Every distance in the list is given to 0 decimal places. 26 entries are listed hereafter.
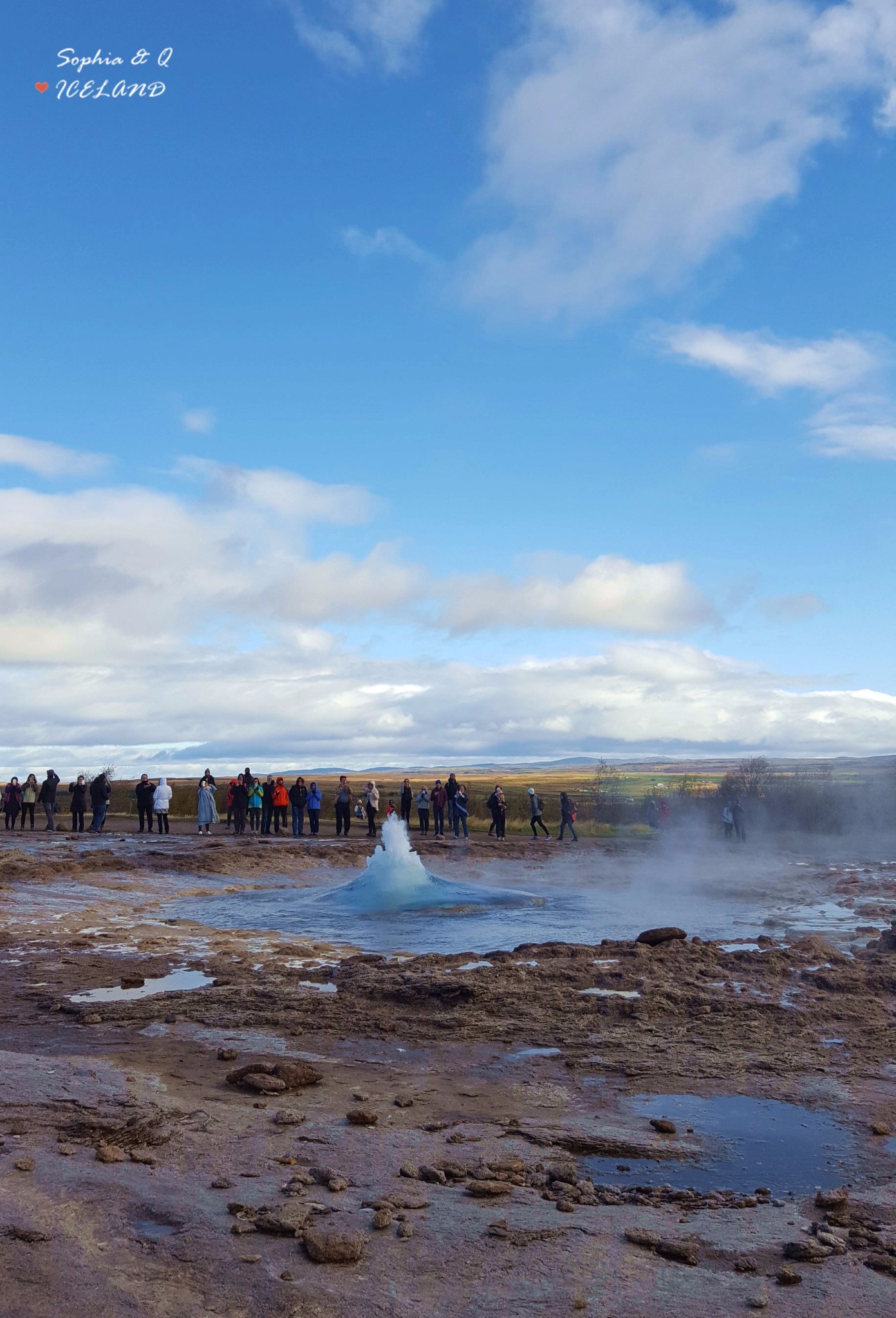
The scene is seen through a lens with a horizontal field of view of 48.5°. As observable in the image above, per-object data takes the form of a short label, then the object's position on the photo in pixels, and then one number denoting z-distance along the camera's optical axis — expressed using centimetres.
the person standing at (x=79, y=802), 2839
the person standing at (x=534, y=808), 2911
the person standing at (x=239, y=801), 2603
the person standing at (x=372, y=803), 2706
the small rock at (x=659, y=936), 1095
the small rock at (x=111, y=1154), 452
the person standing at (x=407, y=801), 2795
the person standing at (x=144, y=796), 2755
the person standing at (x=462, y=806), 2725
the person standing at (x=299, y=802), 2667
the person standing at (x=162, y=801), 2617
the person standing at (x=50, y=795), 2767
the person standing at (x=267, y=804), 2679
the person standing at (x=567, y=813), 2881
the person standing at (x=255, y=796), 2670
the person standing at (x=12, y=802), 3009
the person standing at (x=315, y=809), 2734
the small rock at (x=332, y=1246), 365
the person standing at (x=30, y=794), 3000
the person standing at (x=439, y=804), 2792
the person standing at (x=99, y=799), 2773
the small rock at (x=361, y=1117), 536
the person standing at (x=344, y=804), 2652
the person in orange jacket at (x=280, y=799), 2705
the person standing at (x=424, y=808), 2841
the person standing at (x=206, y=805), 2611
